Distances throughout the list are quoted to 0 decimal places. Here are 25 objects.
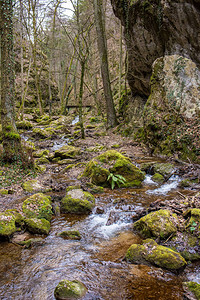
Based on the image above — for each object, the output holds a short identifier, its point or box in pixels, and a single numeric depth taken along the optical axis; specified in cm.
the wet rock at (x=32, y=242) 374
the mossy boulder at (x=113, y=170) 677
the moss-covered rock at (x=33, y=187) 631
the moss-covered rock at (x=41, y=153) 1067
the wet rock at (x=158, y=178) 685
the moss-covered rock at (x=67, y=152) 1018
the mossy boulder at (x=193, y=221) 346
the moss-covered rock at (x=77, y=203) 516
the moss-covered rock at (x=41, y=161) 959
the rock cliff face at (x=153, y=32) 862
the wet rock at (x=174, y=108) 836
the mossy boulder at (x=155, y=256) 294
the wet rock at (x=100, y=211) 501
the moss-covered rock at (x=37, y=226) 419
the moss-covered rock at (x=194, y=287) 248
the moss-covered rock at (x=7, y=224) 382
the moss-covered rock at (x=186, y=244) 317
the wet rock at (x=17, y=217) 429
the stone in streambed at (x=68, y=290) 257
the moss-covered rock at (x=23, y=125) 1730
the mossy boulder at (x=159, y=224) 356
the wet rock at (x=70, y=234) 407
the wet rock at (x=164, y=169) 703
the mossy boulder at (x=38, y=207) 459
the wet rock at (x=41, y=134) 1548
